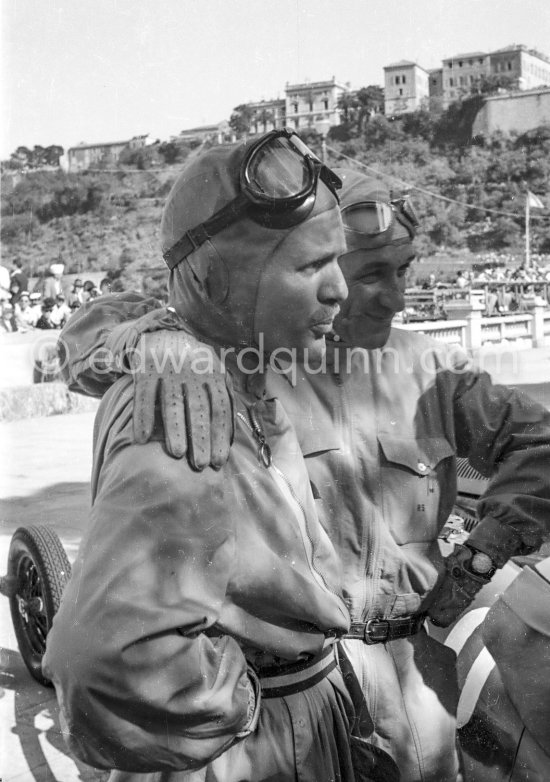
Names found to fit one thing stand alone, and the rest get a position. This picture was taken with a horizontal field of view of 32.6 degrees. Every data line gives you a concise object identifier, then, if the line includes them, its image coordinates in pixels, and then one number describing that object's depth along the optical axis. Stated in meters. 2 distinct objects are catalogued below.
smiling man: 2.18
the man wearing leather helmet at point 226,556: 1.02
